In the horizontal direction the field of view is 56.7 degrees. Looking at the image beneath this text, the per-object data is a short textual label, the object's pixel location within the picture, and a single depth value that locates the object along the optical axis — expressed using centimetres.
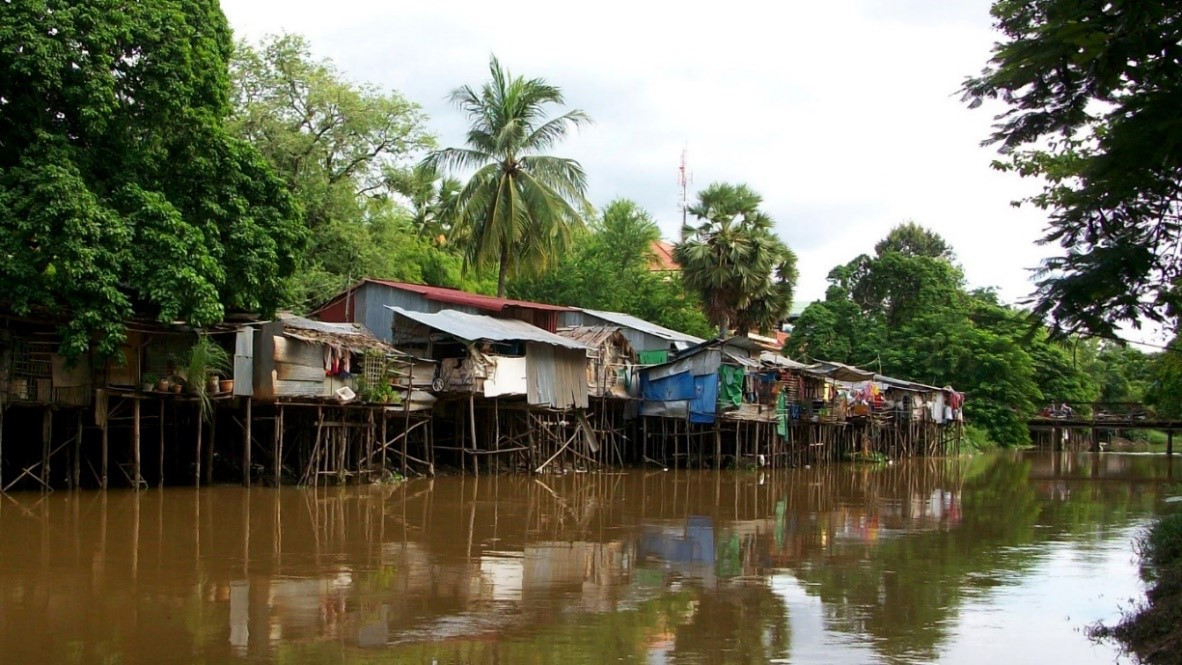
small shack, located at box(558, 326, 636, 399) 3022
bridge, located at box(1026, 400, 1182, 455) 4744
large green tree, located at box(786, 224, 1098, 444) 4825
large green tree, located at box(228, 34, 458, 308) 2962
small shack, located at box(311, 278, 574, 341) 2819
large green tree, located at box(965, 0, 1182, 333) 638
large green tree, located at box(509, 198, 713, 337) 4541
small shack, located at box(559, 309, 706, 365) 3300
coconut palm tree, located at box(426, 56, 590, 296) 3198
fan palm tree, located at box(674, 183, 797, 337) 3503
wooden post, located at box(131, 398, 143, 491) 1928
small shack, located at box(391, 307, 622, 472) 2548
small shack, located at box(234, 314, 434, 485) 2138
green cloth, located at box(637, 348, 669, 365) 3294
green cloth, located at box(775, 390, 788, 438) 3416
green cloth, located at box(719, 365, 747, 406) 3106
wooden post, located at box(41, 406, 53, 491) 1872
